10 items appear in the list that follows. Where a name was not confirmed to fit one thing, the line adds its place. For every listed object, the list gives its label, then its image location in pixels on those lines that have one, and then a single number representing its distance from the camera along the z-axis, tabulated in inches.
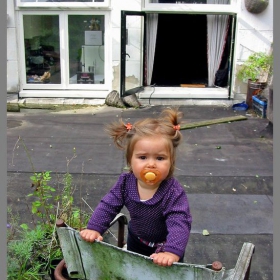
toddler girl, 80.6
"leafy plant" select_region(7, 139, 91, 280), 96.5
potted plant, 331.9
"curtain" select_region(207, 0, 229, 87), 375.2
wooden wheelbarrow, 66.3
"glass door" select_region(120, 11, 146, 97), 343.0
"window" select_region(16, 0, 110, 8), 350.0
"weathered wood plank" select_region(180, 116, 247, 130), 286.5
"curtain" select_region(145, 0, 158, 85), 372.8
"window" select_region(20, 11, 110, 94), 361.4
